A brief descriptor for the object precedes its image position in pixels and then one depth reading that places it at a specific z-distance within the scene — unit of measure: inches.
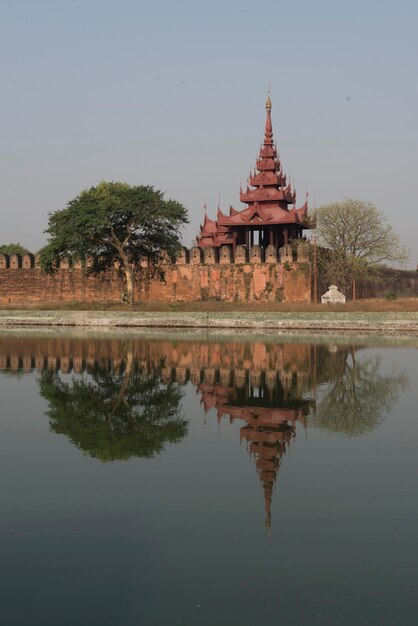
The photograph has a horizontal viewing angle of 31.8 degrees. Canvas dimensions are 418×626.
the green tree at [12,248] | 3348.9
